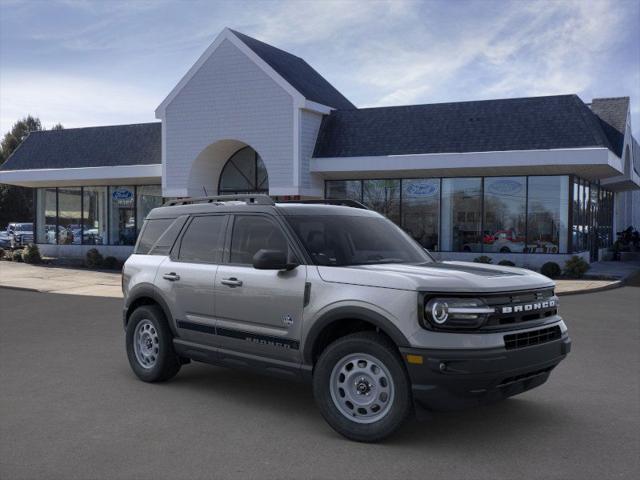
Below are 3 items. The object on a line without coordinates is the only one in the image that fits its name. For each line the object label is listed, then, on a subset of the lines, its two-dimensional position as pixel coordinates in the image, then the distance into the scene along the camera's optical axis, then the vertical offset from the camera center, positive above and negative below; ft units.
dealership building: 69.51 +8.75
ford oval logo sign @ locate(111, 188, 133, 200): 93.97 +5.05
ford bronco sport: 16.22 -2.28
